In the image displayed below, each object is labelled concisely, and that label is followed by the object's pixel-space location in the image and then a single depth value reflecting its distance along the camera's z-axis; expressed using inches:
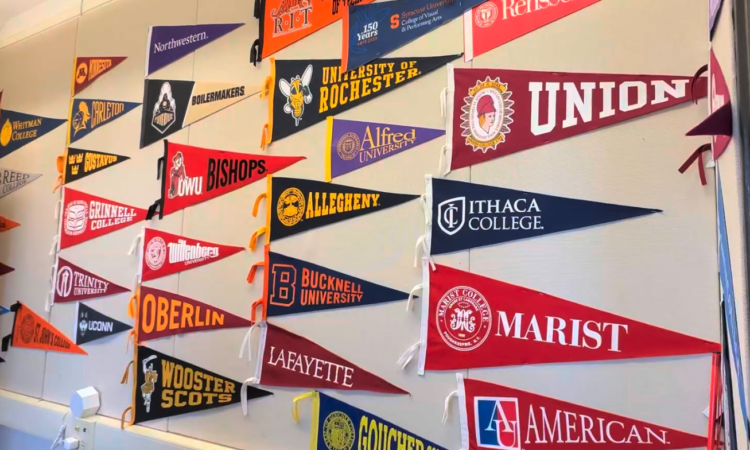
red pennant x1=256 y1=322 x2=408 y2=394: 51.0
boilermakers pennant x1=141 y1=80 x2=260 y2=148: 62.8
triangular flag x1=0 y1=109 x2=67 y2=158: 82.2
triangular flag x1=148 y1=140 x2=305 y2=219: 59.4
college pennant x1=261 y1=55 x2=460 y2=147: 51.9
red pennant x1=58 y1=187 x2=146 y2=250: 69.9
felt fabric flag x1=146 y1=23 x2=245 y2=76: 64.9
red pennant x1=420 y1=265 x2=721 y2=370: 40.2
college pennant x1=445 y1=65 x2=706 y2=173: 41.3
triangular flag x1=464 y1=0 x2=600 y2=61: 45.1
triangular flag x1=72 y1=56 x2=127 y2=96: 75.1
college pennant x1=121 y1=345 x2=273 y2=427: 58.9
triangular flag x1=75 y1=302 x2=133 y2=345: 68.9
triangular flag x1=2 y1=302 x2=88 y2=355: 74.5
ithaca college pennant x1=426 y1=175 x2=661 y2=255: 42.6
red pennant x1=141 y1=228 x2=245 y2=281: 61.5
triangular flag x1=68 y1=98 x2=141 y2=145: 73.1
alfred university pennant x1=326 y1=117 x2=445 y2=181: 50.7
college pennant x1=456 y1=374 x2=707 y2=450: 39.4
